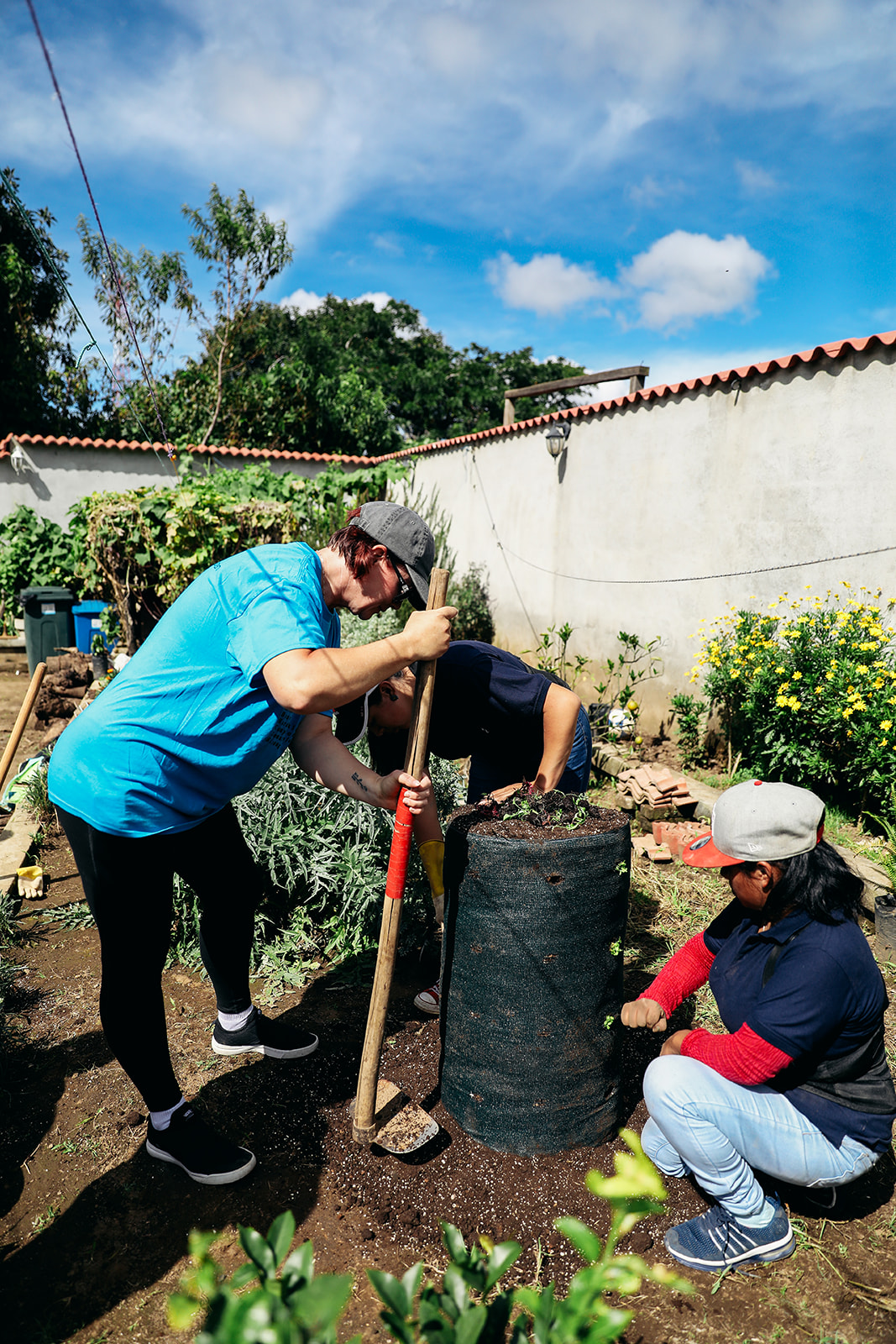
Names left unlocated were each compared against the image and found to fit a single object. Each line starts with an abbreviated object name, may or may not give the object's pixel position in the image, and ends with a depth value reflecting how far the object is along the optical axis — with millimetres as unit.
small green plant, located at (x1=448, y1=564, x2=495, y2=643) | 9141
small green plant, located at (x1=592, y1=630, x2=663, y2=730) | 6102
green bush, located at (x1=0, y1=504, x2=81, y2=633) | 11047
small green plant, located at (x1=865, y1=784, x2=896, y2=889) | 3598
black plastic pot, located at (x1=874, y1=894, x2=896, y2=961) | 3305
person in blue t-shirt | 1698
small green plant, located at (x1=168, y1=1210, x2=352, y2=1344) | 632
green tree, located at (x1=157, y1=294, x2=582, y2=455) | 17078
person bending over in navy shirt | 2355
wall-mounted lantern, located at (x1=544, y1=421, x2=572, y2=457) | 7273
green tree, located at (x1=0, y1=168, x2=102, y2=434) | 14680
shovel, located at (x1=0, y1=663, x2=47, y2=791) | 3275
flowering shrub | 4023
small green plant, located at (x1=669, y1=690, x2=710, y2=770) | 5469
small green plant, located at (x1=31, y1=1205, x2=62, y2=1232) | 1904
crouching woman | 1709
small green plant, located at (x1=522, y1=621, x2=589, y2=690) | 6969
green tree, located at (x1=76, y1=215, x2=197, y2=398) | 15312
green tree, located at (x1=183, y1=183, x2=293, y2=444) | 15117
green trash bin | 8438
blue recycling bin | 8562
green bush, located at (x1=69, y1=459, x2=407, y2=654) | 7355
